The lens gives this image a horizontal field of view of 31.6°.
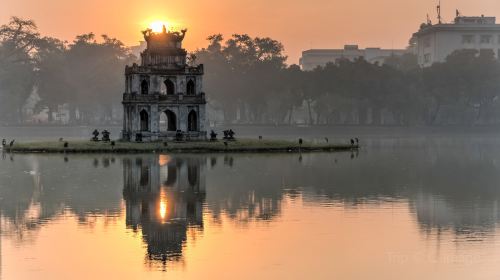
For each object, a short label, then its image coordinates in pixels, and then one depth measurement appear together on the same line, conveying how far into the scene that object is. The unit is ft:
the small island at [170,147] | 293.23
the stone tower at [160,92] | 327.67
